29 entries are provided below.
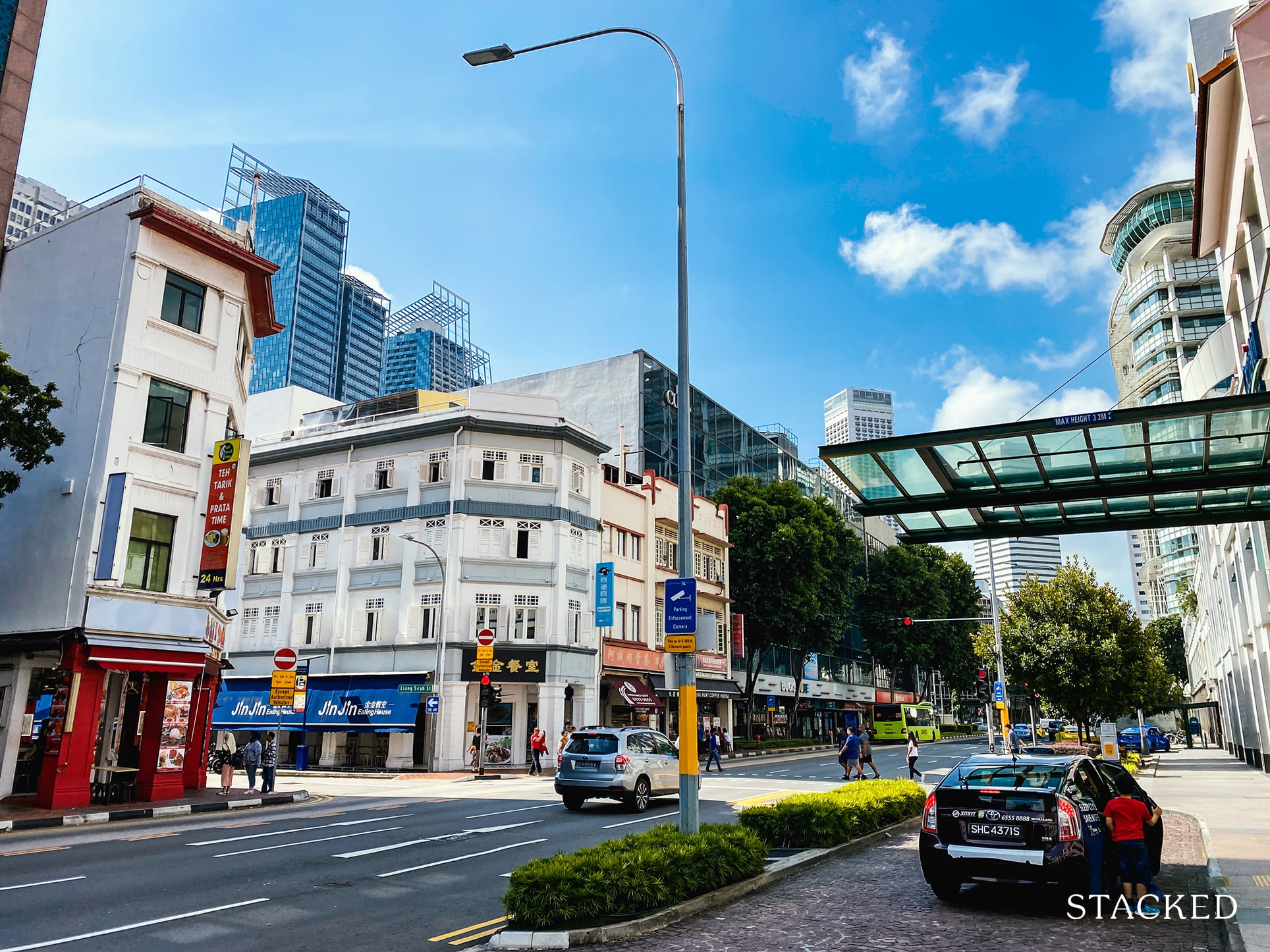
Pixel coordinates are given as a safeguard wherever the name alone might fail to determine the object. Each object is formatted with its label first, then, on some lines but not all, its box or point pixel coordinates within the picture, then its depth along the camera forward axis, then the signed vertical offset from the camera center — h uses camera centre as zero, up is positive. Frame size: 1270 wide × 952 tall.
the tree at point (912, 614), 70.62 +6.36
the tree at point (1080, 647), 31.53 +1.75
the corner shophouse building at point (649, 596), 42.50 +4.94
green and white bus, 62.25 -1.95
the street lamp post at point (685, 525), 10.53 +2.12
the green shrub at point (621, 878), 8.15 -1.84
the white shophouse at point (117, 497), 21.05 +4.66
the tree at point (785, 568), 52.91 +7.52
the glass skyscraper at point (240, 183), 186.07 +106.72
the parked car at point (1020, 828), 8.70 -1.33
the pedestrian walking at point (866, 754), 25.44 -1.76
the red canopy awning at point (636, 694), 40.94 -0.17
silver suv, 19.47 -1.75
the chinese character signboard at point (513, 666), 36.59 +0.91
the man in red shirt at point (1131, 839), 8.80 -1.41
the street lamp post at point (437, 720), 34.94 -1.27
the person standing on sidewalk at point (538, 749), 32.88 -2.20
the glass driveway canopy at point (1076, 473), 11.41 +3.28
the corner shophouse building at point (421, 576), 37.16 +4.88
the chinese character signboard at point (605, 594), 39.69 +4.27
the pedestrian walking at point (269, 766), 24.81 -2.25
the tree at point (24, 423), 20.31 +6.01
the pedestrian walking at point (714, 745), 35.28 -2.09
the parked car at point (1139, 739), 46.83 -2.34
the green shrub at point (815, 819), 12.91 -1.88
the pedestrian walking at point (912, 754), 26.94 -1.84
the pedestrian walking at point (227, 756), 24.77 -2.24
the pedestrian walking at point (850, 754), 25.66 -1.78
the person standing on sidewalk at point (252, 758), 25.62 -2.13
